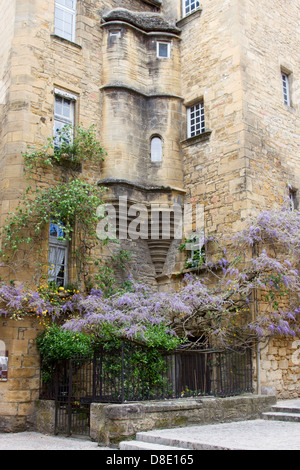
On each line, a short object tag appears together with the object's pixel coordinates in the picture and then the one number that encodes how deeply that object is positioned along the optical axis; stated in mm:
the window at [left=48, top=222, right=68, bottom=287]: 11422
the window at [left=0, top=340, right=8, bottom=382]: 9910
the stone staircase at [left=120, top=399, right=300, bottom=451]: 6398
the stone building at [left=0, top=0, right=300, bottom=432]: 11633
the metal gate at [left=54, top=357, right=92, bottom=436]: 8641
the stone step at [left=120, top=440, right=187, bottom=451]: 6500
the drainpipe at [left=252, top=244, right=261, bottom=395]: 10680
